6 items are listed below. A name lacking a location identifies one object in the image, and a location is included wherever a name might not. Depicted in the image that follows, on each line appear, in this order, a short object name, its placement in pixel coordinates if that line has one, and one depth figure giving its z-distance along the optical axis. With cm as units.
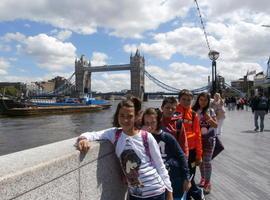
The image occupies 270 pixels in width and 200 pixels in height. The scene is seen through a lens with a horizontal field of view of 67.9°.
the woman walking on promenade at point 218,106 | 343
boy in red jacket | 181
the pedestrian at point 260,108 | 657
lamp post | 689
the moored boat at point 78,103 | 2813
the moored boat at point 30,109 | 2078
